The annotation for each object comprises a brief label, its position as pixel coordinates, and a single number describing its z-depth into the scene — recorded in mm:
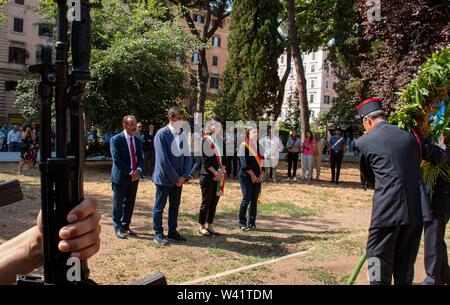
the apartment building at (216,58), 63406
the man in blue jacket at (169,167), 7000
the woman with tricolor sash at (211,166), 7590
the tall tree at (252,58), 25844
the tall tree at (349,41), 23750
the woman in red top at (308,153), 16803
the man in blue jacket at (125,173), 7383
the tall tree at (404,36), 15180
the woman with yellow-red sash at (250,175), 8195
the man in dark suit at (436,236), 4883
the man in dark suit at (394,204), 4160
